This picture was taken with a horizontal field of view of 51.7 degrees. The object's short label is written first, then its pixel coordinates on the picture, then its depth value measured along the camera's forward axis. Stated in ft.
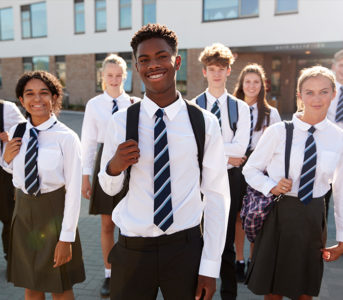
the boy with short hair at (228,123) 11.85
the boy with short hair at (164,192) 6.83
